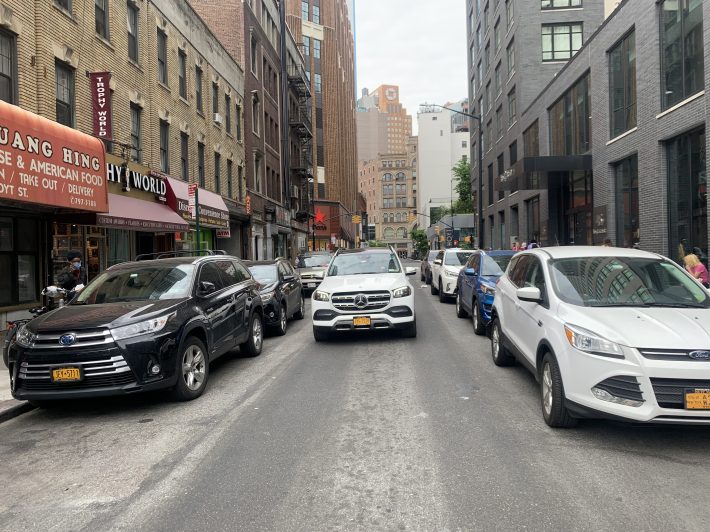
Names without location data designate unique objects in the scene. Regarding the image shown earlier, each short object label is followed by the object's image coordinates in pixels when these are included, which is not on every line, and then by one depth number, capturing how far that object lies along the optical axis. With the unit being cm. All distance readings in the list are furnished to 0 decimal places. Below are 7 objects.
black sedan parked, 1106
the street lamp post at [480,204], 3270
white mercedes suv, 924
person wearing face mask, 992
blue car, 991
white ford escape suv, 403
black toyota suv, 550
